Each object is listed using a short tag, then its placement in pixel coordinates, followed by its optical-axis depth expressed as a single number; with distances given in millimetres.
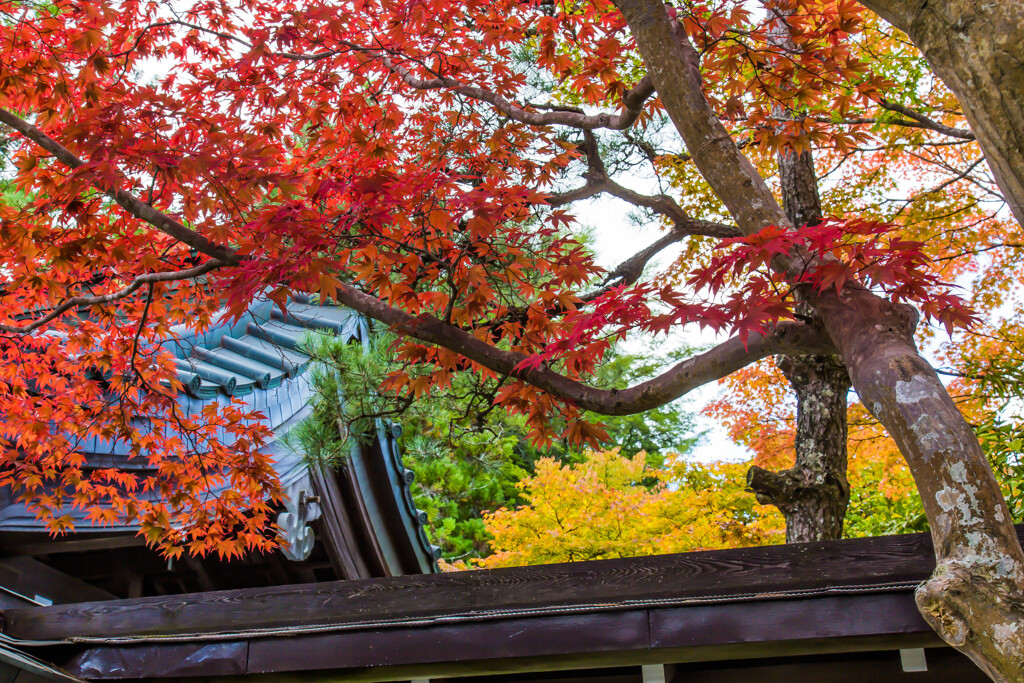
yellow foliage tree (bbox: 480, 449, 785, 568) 7301
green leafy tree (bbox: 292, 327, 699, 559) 4656
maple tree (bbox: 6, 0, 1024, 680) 1732
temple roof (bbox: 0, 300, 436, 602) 4383
